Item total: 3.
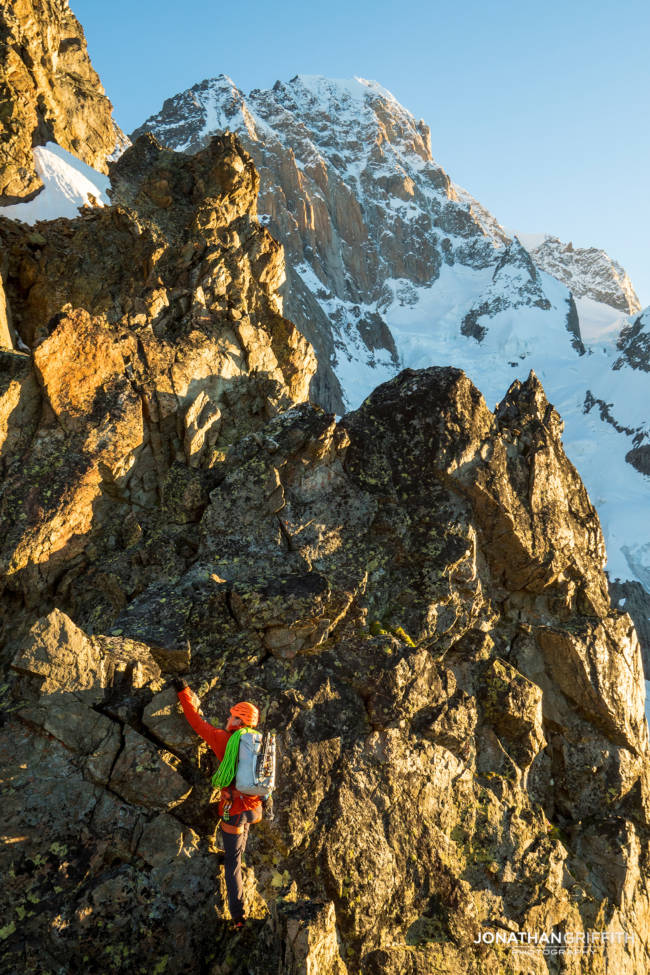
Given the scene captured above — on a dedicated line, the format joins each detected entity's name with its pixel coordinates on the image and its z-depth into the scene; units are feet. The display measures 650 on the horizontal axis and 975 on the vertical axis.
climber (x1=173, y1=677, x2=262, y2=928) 27.17
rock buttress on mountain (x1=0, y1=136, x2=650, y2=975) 27.99
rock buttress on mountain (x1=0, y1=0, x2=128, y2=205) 76.69
